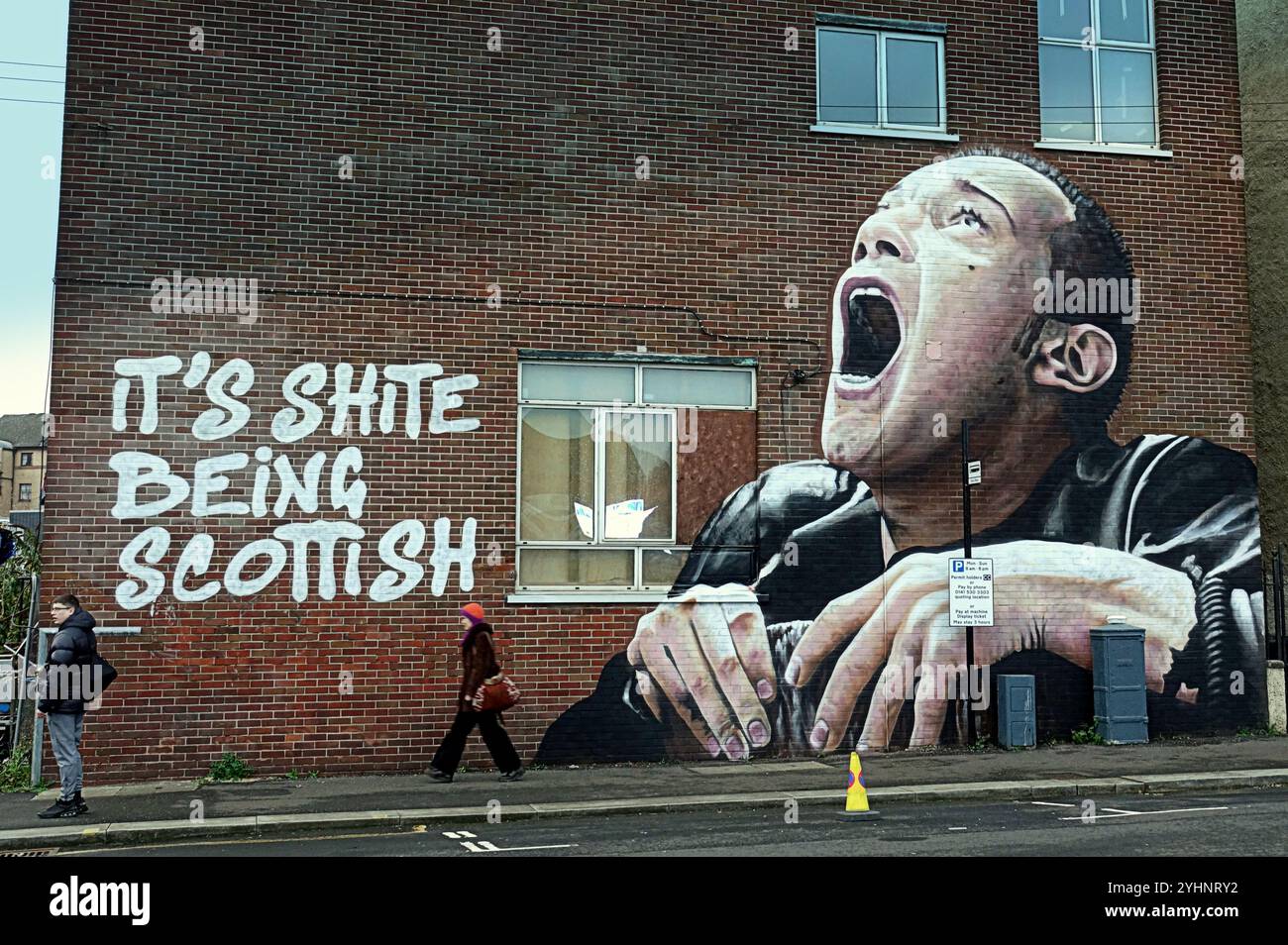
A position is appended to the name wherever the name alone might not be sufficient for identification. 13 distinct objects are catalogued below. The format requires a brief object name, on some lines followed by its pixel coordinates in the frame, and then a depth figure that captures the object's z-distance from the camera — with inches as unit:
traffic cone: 437.7
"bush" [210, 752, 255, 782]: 519.8
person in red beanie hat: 510.9
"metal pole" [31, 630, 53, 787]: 508.7
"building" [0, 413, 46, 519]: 4207.7
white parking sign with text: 596.4
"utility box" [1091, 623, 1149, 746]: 598.2
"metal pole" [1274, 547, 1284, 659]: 657.6
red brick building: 533.6
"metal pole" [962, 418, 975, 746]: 597.6
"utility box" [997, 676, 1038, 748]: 591.2
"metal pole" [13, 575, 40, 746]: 538.5
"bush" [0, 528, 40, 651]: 716.0
